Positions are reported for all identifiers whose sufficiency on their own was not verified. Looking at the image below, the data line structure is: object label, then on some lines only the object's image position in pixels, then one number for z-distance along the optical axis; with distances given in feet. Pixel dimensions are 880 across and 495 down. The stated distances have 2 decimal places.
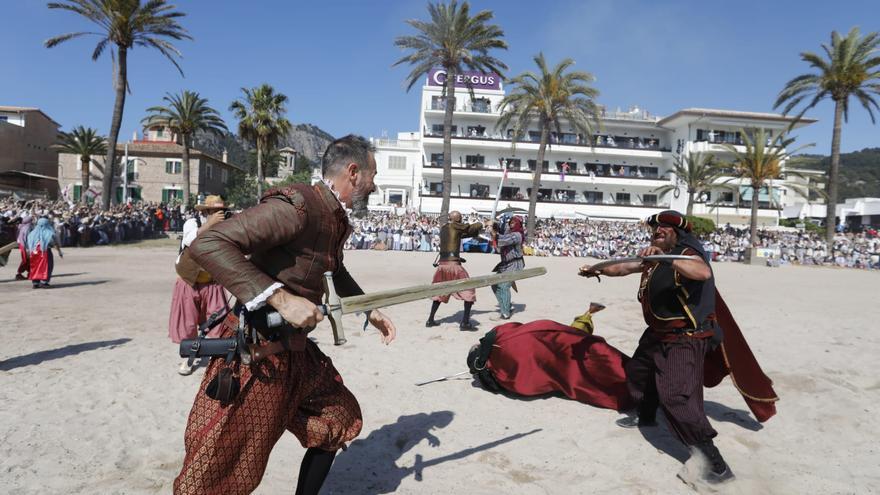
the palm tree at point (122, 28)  83.56
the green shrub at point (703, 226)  136.26
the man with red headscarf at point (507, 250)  29.81
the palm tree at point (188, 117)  132.16
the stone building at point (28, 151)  154.81
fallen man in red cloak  17.02
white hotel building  173.37
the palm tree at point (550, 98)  113.19
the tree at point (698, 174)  148.77
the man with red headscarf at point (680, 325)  12.33
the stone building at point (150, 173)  166.20
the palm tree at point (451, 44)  92.99
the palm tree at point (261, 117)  141.59
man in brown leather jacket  7.21
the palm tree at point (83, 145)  152.76
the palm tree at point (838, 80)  102.32
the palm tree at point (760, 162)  117.60
